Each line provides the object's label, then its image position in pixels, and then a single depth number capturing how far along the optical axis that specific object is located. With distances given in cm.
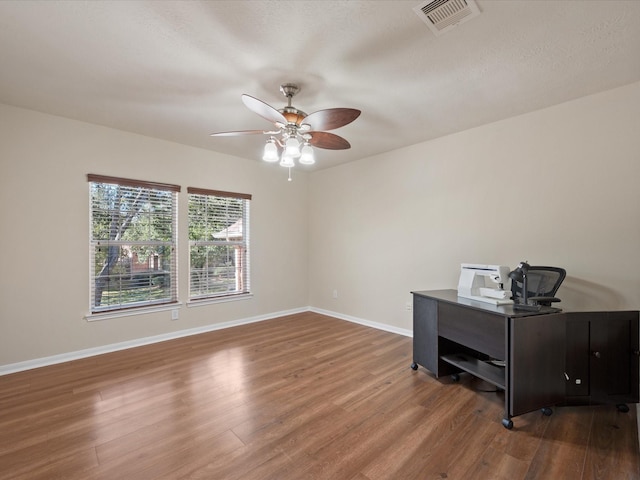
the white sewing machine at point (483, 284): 246
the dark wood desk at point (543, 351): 205
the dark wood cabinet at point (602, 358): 221
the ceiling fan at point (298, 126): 218
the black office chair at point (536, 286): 226
